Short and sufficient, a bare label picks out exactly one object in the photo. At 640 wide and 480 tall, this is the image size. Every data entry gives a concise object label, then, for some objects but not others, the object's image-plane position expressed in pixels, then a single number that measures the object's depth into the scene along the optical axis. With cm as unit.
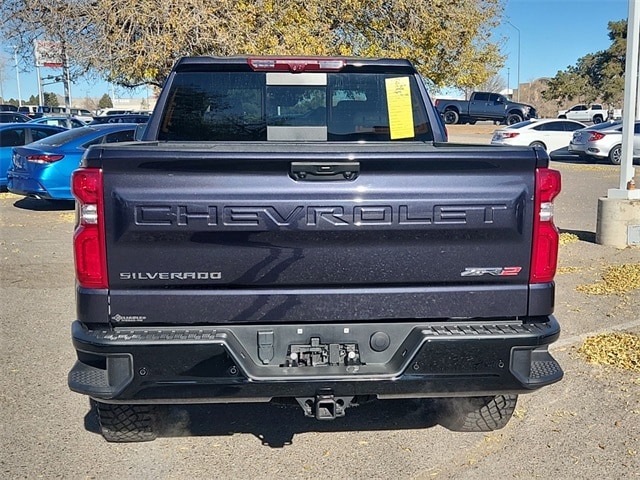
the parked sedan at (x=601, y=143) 2423
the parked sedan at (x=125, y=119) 2256
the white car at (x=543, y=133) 2536
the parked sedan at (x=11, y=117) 2681
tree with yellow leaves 1335
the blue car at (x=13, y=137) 1483
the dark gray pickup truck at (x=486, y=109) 4012
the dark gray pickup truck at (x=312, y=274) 297
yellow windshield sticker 445
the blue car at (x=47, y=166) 1259
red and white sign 1417
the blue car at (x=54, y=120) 2636
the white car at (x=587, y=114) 5400
